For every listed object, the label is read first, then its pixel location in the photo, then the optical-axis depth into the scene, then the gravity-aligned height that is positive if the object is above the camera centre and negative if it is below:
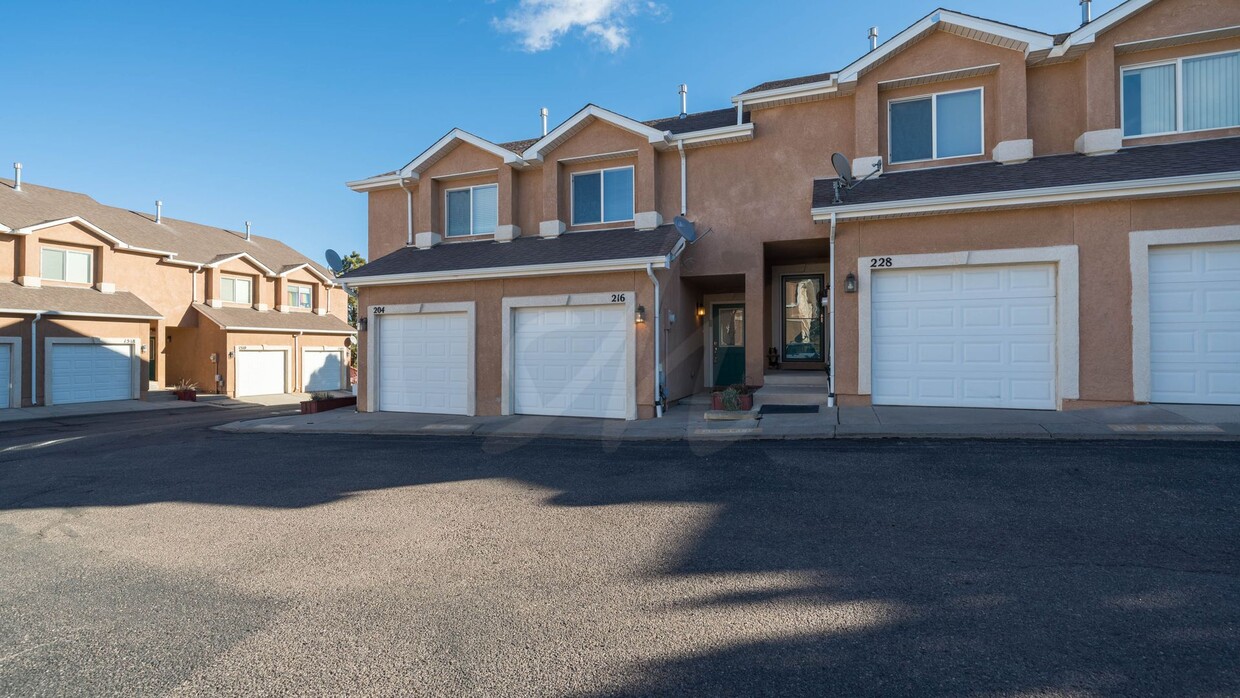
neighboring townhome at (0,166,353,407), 20.48 +1.76
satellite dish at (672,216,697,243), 13.09 +2.58
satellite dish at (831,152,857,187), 11.32 +3.38
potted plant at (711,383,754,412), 11.45 -0.98
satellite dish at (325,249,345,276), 14.91 +2.19
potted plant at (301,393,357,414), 16.05 -1.41
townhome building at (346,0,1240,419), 9.95 +2.10
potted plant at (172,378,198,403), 23.98 -1.67
